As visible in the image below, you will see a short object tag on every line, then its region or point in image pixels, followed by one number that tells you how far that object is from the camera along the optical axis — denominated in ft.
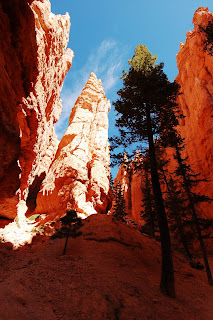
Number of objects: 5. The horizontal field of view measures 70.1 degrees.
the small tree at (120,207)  87.90
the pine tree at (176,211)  58.38
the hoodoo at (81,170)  80.64
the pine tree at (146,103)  35.99
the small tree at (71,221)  40.83
